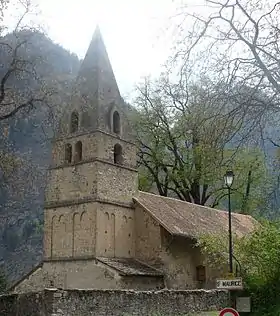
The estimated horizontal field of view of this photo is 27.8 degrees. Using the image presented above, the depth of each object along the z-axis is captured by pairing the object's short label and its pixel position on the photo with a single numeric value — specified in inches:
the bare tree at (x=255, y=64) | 533.0
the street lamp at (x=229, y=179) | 786.2
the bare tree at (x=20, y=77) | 729.6
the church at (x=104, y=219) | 1122.7
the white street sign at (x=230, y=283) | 663.8
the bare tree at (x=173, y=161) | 1579.7
